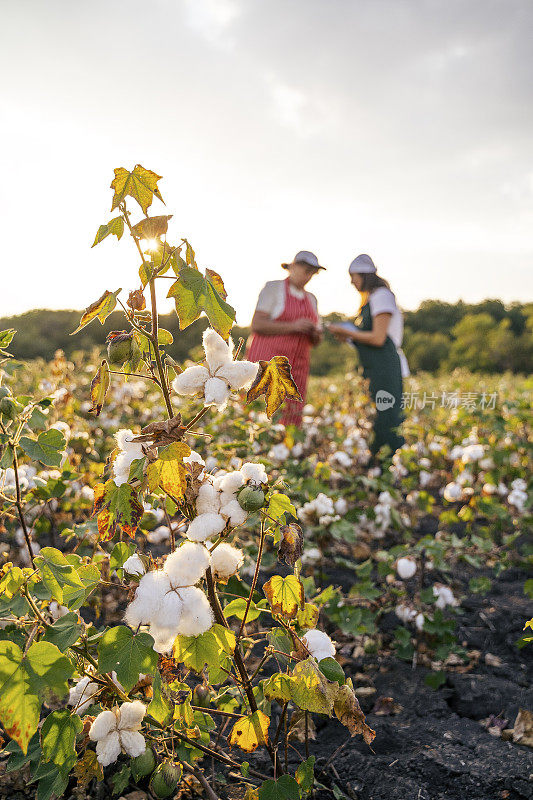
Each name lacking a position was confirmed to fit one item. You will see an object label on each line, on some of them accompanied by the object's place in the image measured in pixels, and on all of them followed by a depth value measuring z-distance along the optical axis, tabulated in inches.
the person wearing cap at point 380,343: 173.3
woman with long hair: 159.2
